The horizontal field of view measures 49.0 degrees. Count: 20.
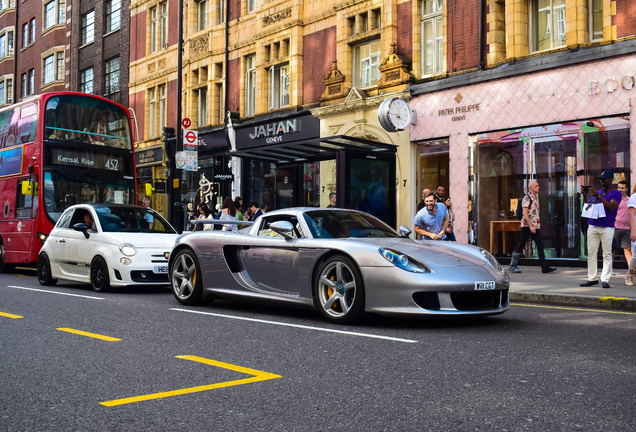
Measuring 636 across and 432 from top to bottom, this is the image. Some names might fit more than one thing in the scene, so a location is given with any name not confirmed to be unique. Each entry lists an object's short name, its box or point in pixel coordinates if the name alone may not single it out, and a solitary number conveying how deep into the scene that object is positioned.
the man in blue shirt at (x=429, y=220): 11.08
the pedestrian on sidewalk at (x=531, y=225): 13.46
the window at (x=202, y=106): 27.66
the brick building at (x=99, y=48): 32.50
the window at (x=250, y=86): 24.92
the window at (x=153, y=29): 30.27
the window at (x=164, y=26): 29.45
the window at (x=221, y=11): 26.28
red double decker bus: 16.02
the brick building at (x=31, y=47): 37.91
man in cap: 10.45
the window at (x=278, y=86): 23.34
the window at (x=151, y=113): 30.36
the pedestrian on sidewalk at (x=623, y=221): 12.55
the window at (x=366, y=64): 19.94
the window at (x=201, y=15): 27.64
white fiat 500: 10.95
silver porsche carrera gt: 6.56
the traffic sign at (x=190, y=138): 19.62
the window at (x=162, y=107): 29.61
